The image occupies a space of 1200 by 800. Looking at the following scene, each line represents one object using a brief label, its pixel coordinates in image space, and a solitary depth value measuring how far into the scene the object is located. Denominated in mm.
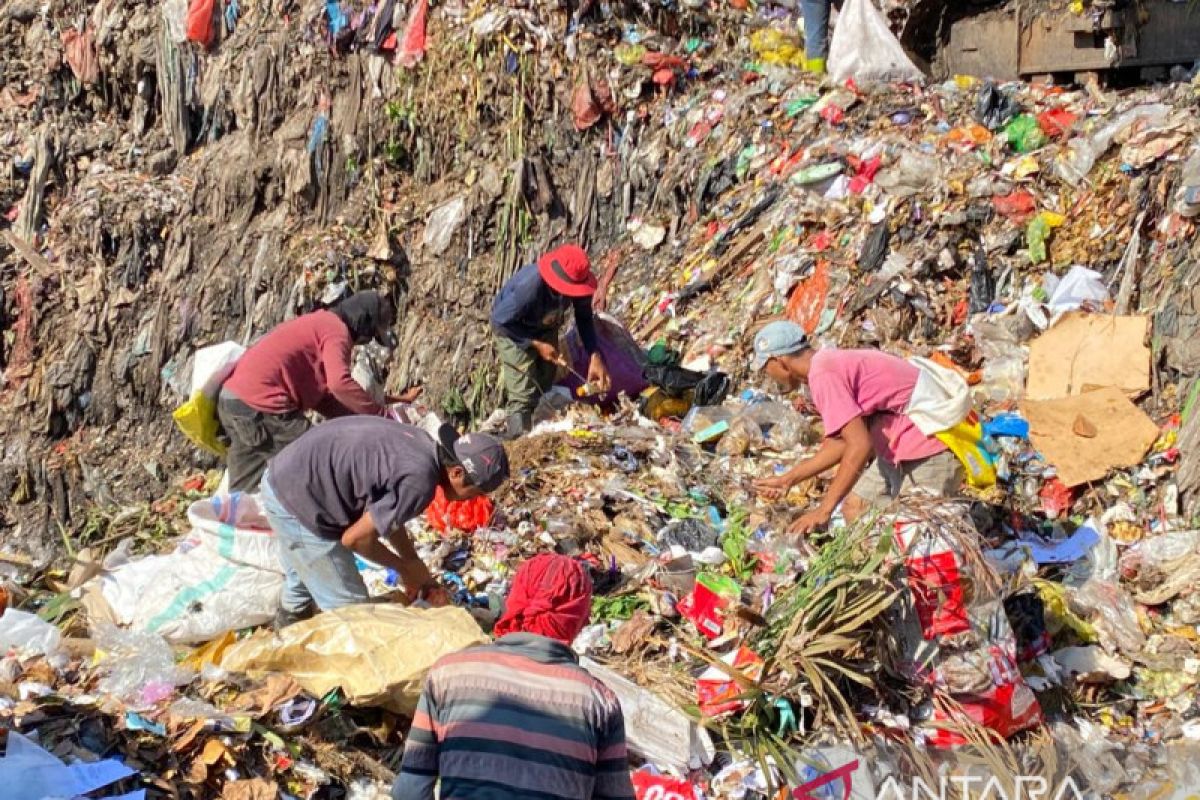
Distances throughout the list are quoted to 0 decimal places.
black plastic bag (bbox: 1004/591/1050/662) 4812
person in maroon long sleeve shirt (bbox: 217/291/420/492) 5801
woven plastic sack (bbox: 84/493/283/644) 4719
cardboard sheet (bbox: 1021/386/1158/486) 6117
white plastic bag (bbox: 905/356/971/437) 4773
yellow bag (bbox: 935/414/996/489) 4828
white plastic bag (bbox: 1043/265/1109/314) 6895
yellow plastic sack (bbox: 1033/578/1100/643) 4992
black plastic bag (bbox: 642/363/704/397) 7301
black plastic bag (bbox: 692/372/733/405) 7227
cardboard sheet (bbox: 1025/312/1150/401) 6508
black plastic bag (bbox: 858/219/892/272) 7609
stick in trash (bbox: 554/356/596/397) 7262
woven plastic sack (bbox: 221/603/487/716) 4043
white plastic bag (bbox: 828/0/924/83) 8891
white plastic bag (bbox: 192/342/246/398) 5969
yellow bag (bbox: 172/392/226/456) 5980
